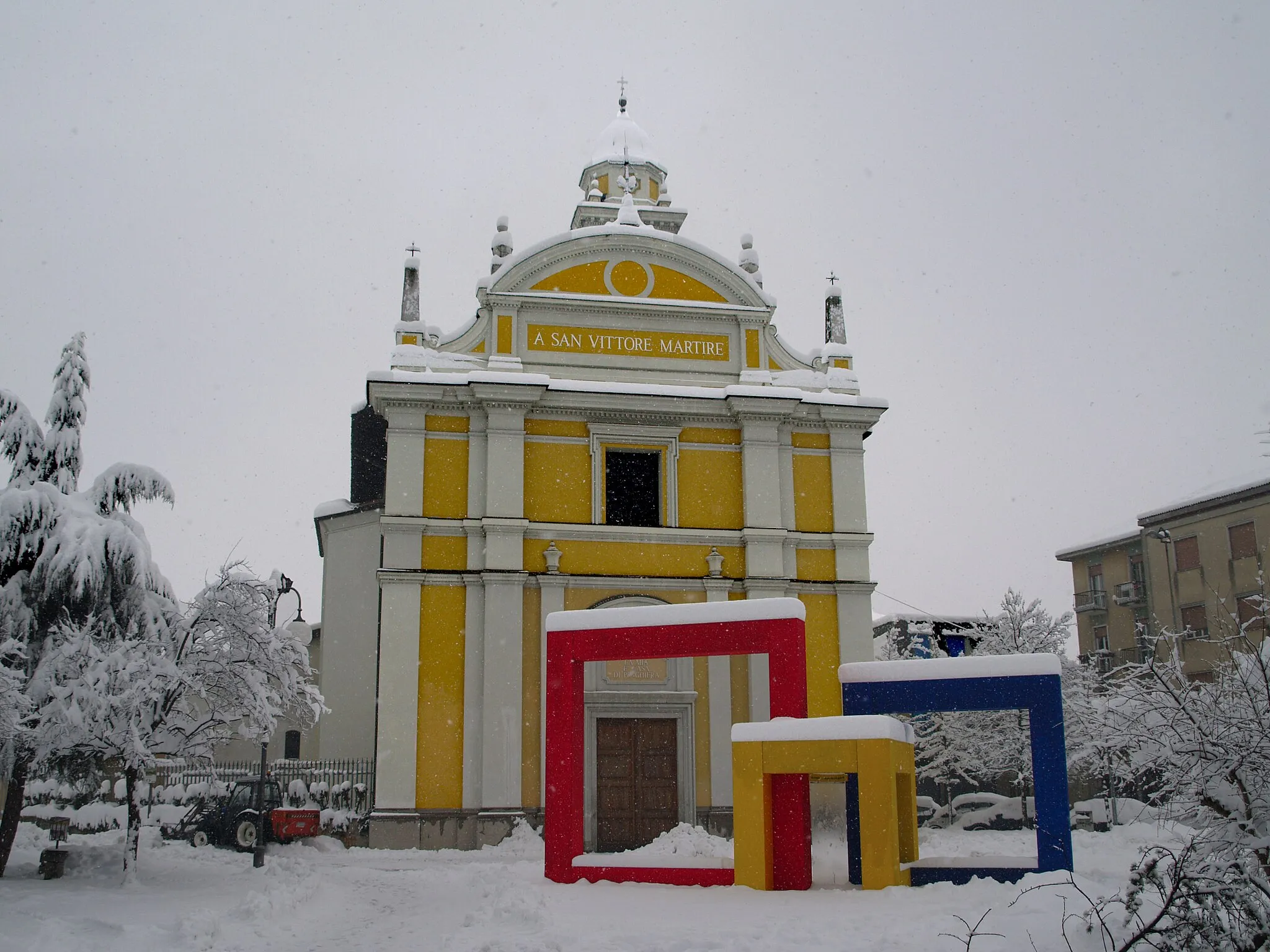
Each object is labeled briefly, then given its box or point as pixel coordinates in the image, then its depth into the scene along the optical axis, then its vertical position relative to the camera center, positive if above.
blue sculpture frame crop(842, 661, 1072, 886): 12.86 +0.07
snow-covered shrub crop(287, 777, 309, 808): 22.67 -1.39
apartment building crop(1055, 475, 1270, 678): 41.00 +5.43
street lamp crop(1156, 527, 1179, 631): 40.38 +5.49
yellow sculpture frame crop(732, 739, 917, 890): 12.61 -0.82
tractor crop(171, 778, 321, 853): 20.83 -1.79
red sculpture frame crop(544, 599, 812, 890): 13.24 +0.11
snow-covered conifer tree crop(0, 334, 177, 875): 14.78 +2.22
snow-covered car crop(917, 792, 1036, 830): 26.20 -2.15
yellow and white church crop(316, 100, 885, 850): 20.81 +3.84
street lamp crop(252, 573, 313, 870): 17.14 +1.25
